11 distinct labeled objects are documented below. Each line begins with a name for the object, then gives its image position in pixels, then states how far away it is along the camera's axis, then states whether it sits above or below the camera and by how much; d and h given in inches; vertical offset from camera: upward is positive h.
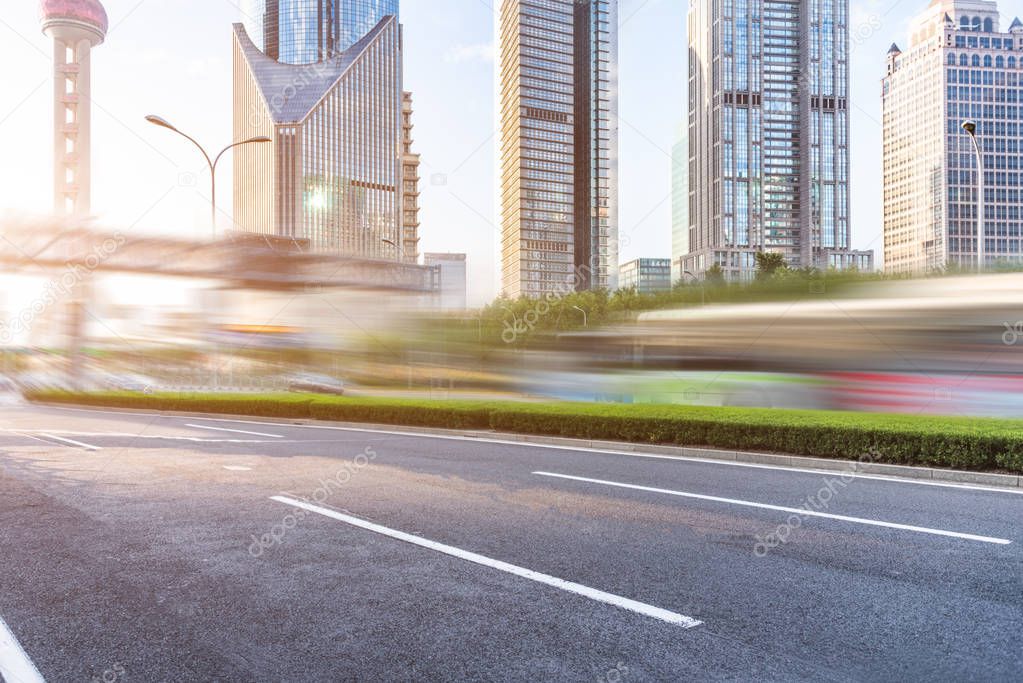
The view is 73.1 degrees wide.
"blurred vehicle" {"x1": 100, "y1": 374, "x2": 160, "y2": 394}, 1118.4 -66.6
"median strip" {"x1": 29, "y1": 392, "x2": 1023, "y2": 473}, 374.9 -59.2
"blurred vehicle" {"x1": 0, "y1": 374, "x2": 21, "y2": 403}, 1293.1 -90.0
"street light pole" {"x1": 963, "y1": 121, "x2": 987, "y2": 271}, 1003.9 +317.1
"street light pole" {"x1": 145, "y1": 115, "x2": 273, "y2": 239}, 964.6 +261.3
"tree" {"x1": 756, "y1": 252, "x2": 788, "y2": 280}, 2827.5 +345.1
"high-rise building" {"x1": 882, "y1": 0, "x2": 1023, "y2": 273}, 4375.0 +1341.8
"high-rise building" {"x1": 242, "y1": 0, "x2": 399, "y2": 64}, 5428.2 +2485.1
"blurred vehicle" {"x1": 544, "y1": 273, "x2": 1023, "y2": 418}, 483.8 -6.9
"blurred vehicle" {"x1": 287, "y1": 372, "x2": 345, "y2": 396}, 1021.8 -60.1
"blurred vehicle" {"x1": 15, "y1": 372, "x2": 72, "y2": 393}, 1260.3 -72.4
